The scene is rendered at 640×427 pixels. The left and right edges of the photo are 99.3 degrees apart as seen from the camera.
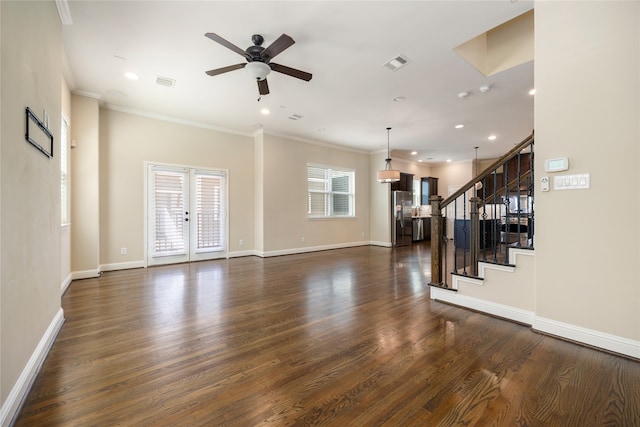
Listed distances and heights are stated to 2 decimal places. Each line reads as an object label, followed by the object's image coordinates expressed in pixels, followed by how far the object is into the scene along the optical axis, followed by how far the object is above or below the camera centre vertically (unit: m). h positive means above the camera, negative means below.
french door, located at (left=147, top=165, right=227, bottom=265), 5.37 +0.02
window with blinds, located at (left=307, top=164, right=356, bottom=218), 7.46 +0.64
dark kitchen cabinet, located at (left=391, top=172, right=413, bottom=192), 8.57 +0.97
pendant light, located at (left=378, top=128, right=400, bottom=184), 6.29 +0.89
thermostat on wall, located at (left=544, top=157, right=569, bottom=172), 2.29 +0.41
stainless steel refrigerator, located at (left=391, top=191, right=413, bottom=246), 8.30 -0.20
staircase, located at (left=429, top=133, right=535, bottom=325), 2.64 -0.65
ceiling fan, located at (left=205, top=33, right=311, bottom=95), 2.68 +1.64
